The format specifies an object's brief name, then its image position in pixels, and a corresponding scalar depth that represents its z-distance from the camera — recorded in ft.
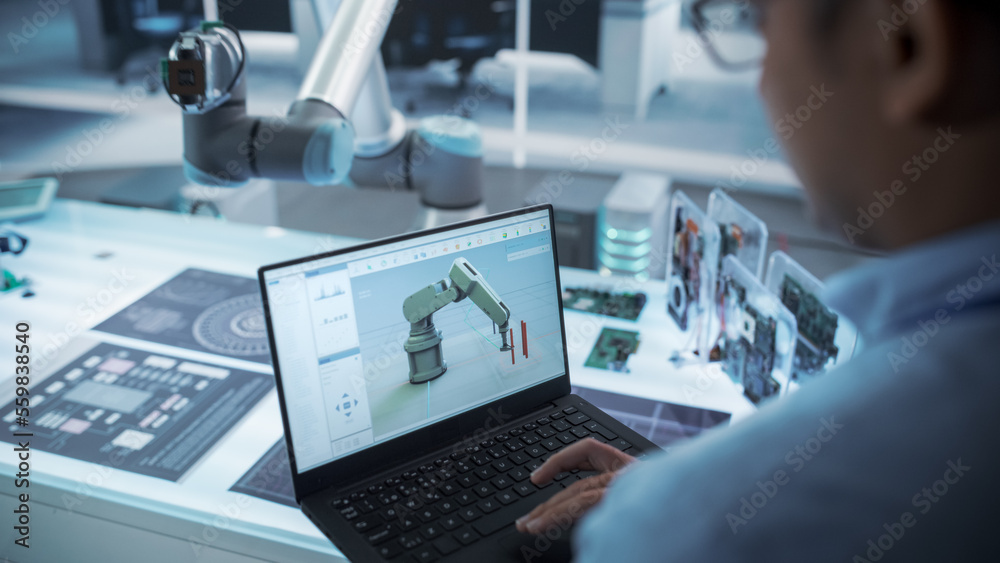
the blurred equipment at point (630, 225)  7.47
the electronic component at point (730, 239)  4.43
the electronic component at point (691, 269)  4.56
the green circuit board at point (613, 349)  4.53
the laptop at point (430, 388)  2.85
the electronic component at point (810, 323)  3.56
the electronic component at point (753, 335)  3.79
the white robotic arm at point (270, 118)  3.59
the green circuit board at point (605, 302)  5.17
